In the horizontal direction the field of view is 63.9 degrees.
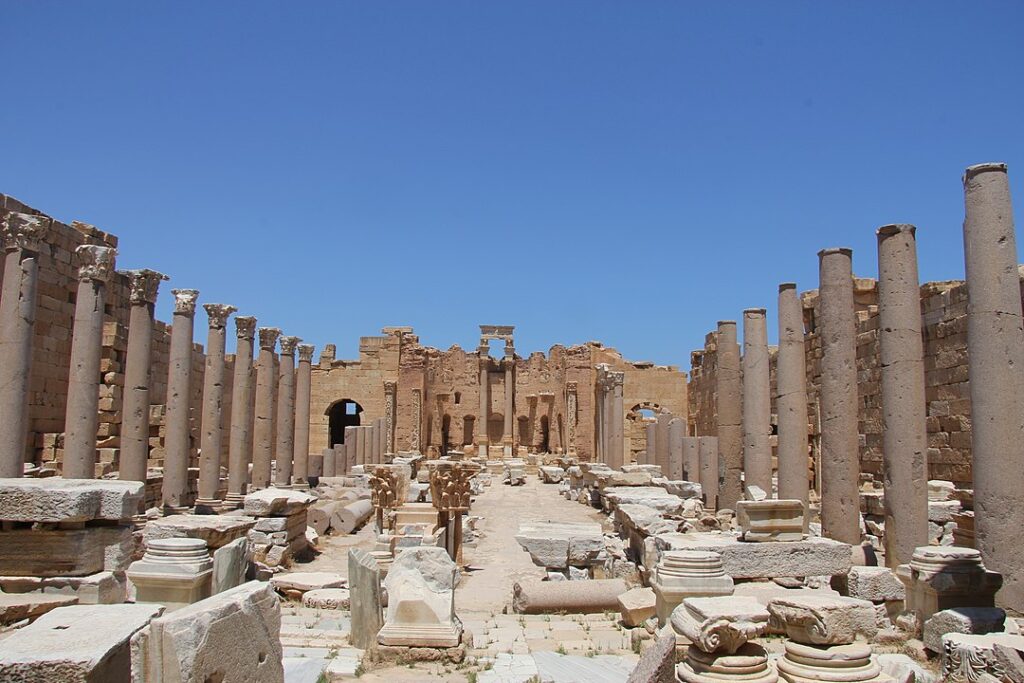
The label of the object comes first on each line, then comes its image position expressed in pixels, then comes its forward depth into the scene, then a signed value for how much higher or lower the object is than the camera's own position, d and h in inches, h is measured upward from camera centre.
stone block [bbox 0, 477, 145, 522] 275.3 -19.4
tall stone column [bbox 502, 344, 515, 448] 1509.6 +97.8
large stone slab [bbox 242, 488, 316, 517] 551.5 -38.7
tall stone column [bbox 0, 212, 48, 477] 455.2 +63.9
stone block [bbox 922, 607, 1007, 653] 269.4 -57.2
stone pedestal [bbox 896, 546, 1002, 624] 294.2 -47.3
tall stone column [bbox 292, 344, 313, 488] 919.0 +38.7
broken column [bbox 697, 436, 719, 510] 701.3 -18.6
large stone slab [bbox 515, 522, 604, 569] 477.7 -58.3
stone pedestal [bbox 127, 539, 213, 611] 298.2 -46.8
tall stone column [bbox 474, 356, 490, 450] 1494.8 +74.7
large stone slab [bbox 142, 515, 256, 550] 421.4 -43.1
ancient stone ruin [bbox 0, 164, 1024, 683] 233.6 -39.4
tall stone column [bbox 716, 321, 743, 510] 659.4 +23.3
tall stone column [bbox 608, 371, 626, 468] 1061.1 +34.2
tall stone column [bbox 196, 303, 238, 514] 651.5 +31.0
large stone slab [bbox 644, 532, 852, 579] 379.6 -50.2
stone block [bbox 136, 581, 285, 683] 182.2 -46.0
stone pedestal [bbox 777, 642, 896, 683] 222.8 -59.4
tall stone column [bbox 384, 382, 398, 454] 1438.2 +63.8
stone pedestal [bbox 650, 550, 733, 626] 317.7 -51.1
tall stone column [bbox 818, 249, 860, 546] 418.3 +24.7
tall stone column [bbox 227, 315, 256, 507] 698.5 +32.6
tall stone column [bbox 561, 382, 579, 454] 1477.6 +67.9
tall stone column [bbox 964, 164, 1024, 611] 314.3 +30.7
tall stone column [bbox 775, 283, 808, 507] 481.4 +30.6
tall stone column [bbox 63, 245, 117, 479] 506.6 +48.1
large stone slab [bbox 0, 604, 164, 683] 152.3 -39.4
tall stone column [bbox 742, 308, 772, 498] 569.6 +30.1
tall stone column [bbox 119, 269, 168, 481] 563.2 +48.0
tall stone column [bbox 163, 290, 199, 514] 601.0 +38.0
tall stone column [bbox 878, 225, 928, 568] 382.3 +25.0
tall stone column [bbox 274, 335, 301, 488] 826.8 +36.4
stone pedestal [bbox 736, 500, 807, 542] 387.5 -33.4
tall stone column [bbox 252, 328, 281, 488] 776.3 +34.9
